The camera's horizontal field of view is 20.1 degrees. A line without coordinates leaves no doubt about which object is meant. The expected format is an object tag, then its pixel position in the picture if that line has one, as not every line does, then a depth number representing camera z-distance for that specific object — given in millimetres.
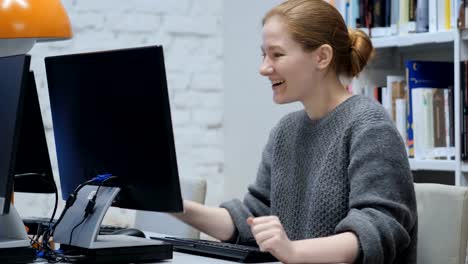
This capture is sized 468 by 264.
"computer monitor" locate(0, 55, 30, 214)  2691
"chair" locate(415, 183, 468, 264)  2981
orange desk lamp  3429
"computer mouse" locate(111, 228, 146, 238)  3204
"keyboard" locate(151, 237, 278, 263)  2877
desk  2876
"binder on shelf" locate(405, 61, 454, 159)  3983
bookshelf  3885
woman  2811
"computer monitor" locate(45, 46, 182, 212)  2784
